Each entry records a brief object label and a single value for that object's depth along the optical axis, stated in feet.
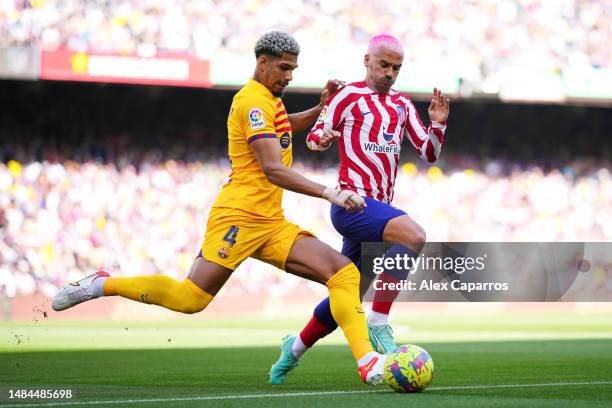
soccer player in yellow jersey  38.50
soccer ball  36.45
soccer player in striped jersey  43.68
